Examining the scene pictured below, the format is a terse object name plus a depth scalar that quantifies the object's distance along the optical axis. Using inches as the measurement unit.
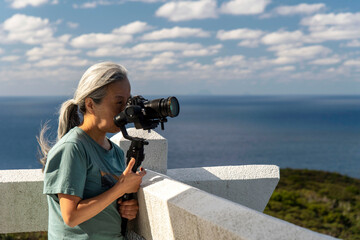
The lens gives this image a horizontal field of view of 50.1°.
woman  68.9
